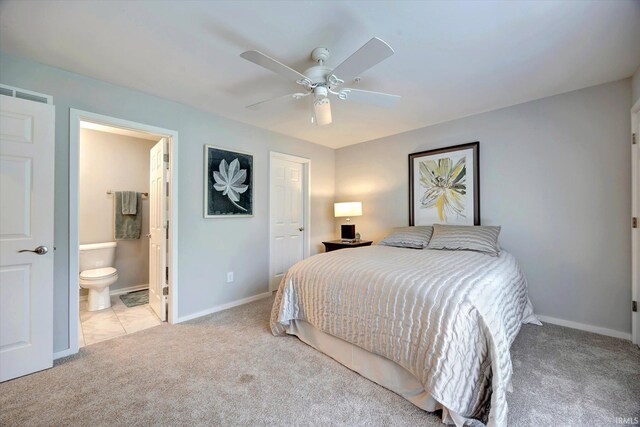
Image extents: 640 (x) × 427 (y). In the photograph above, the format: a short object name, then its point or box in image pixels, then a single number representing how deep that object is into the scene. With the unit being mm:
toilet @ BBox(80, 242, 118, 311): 3022
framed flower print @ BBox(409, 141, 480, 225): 3141
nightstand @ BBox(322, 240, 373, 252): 3805
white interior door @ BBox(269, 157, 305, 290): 3805
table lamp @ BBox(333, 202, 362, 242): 4008
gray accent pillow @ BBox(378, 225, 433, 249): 3062
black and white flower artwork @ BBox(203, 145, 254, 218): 3006
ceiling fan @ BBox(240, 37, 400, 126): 1450
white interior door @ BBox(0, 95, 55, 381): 1780
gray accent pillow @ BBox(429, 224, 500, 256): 2604
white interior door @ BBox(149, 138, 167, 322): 2766
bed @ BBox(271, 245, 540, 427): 1341
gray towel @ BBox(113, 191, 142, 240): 3785
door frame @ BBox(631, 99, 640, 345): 2170
